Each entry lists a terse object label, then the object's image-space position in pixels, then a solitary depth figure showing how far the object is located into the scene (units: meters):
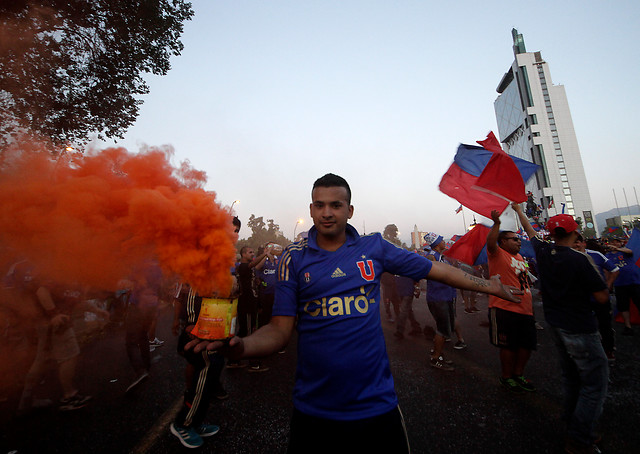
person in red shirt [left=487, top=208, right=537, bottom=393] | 3.94
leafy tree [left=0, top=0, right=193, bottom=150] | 6.57
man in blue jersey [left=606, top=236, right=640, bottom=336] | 6.34
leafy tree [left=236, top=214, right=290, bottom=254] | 65.71
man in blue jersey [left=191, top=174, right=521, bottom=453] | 1.63
